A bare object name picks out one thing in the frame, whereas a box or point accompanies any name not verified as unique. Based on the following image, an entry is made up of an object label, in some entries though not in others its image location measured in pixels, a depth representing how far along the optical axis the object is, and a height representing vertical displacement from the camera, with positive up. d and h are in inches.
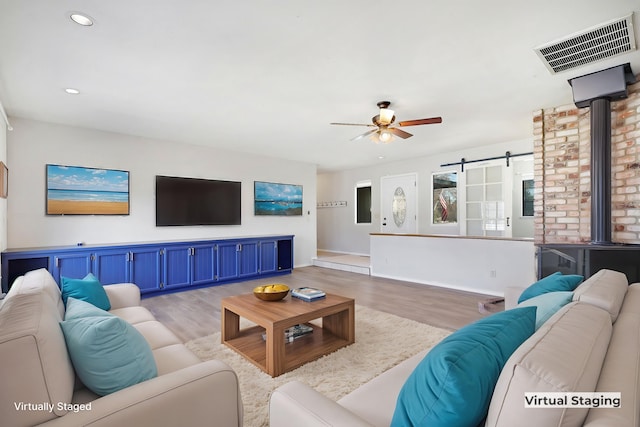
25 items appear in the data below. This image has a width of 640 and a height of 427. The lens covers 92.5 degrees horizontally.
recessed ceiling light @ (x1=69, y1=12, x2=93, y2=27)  79.2 +51.7
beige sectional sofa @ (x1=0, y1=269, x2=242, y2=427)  36.4 -24.2
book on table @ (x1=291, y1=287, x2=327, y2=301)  107.0 -28.3
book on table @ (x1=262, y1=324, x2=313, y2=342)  107.7 -42.4
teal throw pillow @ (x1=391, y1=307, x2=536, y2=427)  30.0 -16.8
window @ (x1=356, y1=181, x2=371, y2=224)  325.1 +14.2
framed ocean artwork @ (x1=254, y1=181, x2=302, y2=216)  253.6 +14.4
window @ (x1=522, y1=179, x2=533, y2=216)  230.7 +14.0
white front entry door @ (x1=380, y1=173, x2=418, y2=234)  283.1 +11.2
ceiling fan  135.8 +41.8
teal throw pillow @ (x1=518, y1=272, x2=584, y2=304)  71.4 -16.7
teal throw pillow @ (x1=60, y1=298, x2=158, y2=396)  45.6 -21.4
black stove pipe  118.2 +17.4
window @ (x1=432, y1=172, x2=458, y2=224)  257.8 +15.4
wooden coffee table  87.4 -38.6
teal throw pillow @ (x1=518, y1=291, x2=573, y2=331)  52.3 -16.2
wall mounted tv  201.9 +9.9
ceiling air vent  87.2 +53.0
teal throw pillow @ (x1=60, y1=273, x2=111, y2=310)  79.8 -20.6
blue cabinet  151.9 -27.3
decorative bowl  104.9 -26.7
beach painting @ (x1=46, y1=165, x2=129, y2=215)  165.6 +13.9
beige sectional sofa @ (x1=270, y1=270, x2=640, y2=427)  26.8 -16.3
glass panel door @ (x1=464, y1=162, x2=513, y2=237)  229.1 +11.7
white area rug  78.4 -45.3
